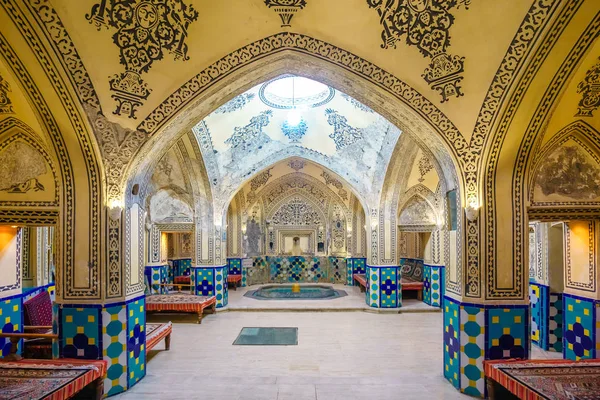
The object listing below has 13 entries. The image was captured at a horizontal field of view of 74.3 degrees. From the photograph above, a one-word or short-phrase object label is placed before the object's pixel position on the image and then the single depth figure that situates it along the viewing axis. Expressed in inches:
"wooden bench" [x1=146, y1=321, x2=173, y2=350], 211.3
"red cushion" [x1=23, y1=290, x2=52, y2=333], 226.2
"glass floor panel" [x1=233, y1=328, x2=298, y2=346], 255.8
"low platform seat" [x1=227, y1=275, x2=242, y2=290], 489.7
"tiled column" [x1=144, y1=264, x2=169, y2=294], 405.7
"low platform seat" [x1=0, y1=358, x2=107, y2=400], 129.6
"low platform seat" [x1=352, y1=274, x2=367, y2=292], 442.1
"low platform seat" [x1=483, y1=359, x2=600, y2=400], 128.2
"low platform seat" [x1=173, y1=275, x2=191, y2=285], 482.0
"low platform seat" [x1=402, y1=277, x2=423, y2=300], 401.7
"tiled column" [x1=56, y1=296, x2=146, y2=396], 172.1
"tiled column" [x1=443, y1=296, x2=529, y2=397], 171.5
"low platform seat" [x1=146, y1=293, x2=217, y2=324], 314.7
